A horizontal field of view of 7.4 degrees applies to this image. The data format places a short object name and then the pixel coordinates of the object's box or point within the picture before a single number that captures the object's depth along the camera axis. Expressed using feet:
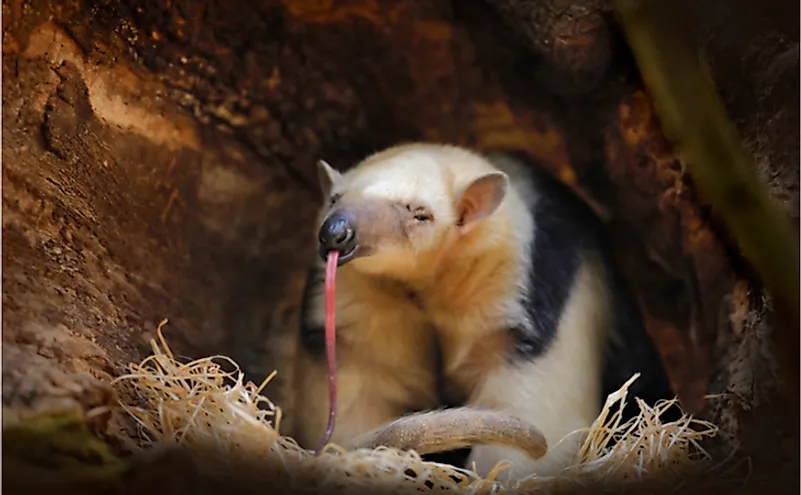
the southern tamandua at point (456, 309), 12.84
